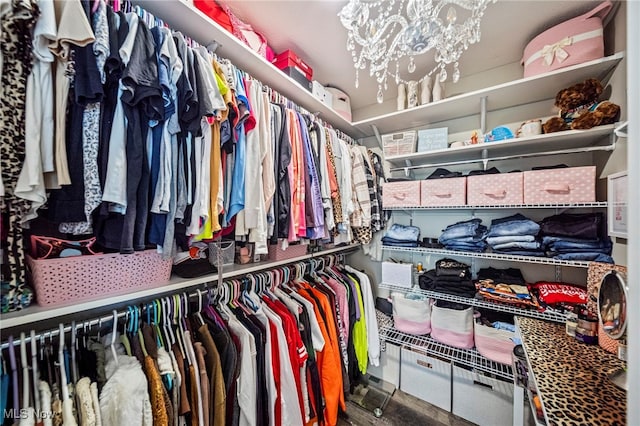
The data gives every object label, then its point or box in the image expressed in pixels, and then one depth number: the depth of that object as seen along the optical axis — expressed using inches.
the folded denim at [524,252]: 49.3
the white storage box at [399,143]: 67.2
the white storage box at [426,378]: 62.2
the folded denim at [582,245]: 43.8
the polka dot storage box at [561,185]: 43.5
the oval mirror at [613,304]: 28.0
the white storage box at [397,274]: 65.2
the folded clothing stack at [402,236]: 67.5
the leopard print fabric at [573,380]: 22.5
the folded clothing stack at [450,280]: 57.6
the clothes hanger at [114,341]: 29.5
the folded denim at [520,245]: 50.0
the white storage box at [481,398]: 54.1
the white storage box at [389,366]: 70.3
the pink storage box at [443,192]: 56.9
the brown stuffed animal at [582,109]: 42.1
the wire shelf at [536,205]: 42.2
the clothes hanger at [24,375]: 23.3
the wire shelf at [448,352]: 53.4
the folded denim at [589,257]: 42.7
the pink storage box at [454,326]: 57.5
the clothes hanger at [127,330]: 31.9
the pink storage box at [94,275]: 26.7
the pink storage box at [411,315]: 63.6
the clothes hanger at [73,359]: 27.1
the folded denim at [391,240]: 68.0
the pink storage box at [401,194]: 63.6
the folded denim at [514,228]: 51.2
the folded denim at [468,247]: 57.1
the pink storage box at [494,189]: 50.3
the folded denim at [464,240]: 57.5
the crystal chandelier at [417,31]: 34.2
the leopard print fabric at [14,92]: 20.3
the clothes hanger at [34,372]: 24.0
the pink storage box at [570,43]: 43.4
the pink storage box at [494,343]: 52.0
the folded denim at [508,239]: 50.9
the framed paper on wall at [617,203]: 34.3
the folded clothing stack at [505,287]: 49.7
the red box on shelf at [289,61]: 54.6
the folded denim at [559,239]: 44.8
